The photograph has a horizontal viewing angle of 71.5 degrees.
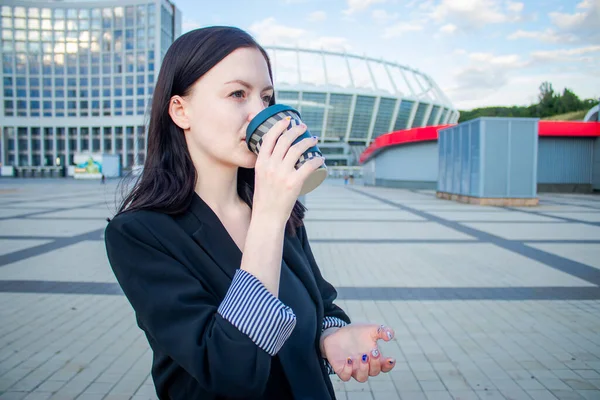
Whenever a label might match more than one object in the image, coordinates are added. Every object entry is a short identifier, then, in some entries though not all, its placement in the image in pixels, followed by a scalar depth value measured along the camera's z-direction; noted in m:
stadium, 56.78
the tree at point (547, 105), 58.38
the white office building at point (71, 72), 73.25
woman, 0.88
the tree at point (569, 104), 56.91
